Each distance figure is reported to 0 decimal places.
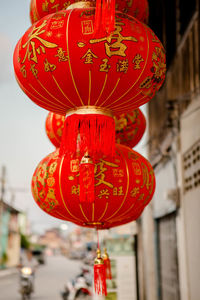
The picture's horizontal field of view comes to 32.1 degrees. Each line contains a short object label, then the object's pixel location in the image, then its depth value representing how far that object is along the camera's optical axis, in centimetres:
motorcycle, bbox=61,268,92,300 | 882
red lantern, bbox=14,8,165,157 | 218
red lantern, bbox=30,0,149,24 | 277
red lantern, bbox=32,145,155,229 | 249
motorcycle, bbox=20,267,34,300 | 1200
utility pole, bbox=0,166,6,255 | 2638
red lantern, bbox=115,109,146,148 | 320
